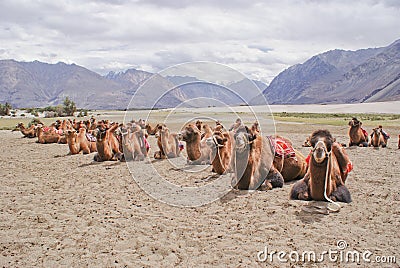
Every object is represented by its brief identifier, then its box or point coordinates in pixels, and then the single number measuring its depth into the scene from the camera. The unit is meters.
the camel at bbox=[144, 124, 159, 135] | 28.47
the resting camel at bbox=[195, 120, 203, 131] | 16.08
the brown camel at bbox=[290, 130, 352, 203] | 7.18
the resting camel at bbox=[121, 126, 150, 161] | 14.56
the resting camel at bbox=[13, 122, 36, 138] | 27.27
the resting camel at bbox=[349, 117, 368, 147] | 18.81
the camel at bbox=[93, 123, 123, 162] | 14.55
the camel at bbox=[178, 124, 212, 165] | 12.93
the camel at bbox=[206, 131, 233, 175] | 10.19
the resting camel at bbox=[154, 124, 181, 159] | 15.09
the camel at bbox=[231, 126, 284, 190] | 8.52
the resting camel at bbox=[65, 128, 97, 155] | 17.38
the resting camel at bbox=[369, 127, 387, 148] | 18.64
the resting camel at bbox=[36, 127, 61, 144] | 23.22
